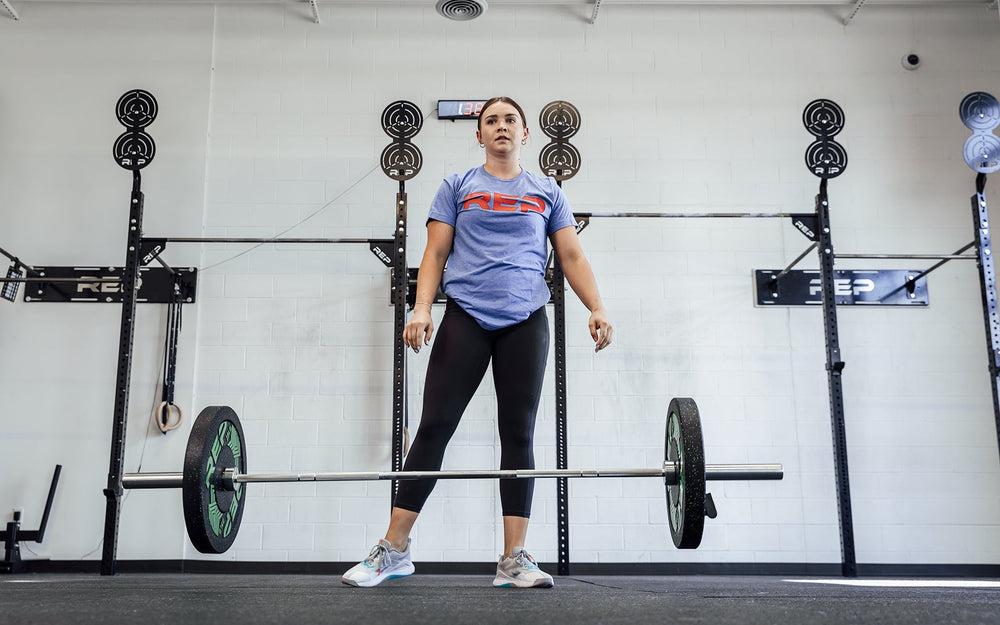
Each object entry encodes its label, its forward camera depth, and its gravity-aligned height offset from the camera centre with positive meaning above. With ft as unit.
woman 6.66 +1.00
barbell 5.88 -0.40
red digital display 13.67 +5.57
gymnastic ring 12.27 +0.12
